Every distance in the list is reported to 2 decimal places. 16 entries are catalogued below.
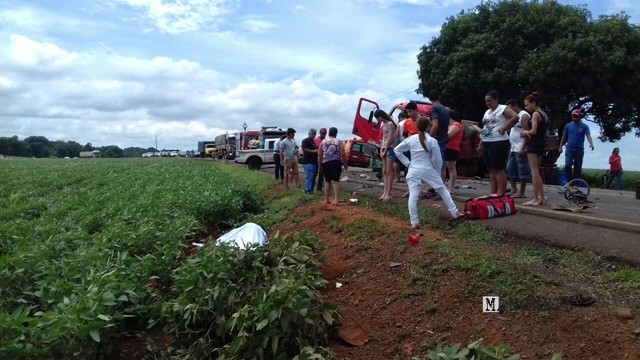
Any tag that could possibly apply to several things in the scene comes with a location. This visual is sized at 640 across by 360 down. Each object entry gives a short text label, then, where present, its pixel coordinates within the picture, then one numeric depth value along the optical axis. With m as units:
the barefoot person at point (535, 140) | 8.28
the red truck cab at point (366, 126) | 19.63
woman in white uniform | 7.43
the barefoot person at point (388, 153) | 10.15
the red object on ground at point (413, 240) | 6.01
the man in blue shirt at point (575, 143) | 10.48
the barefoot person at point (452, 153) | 10.54
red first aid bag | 7.59
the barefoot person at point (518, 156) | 8.73
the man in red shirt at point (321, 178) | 12.65
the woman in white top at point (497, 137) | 8.46
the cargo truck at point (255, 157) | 32.53
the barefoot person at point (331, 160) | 10.35
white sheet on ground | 6.98
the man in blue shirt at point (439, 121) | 9.20
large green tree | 22.73
